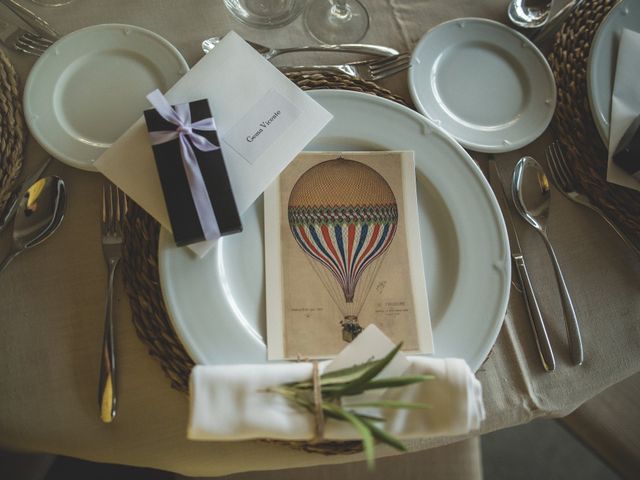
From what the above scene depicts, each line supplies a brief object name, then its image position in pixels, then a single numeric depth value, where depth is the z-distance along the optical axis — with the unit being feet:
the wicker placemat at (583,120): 2.01
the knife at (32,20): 2.00
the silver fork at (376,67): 2.13
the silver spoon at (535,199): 1.96
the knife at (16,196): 1.77
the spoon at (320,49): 2.08
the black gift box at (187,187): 1.64
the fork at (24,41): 1.98
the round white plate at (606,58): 2.03
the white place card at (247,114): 1.78
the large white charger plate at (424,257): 1.63
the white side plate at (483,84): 2.05
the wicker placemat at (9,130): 1.79
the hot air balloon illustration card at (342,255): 1.71
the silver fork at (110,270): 1.64
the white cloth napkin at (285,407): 1.39
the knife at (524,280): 1.88
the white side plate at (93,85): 1.82
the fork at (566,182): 2.05
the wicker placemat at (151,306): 1.65
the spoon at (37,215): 1.75
